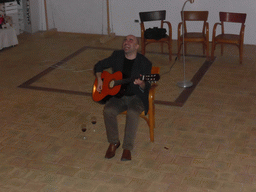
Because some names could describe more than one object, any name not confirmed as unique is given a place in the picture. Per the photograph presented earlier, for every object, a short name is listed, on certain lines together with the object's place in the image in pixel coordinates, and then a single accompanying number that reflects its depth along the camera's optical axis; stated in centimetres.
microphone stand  566
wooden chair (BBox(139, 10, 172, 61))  675
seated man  383
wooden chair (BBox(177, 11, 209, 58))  666
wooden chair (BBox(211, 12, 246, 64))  647
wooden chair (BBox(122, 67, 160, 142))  399
